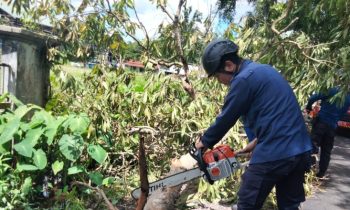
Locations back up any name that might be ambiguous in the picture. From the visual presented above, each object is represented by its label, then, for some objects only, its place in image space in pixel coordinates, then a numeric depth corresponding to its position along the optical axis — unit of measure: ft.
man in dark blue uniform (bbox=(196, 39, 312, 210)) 10.05
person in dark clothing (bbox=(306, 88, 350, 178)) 22.66
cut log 15.42
